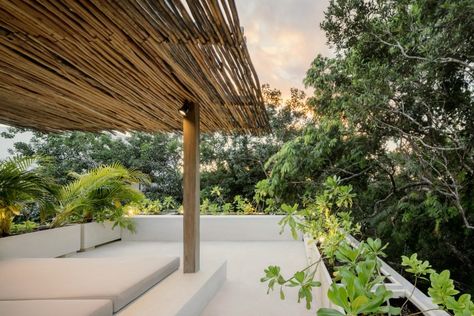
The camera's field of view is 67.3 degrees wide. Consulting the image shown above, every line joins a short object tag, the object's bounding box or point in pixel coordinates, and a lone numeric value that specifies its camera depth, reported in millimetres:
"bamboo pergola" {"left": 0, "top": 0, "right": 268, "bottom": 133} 1581
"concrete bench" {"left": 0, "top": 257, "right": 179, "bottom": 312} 2213
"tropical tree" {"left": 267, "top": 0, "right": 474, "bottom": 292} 4801
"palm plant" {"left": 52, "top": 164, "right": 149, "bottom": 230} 5352
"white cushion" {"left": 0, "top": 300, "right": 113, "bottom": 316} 1858
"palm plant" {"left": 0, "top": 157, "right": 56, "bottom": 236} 4059
